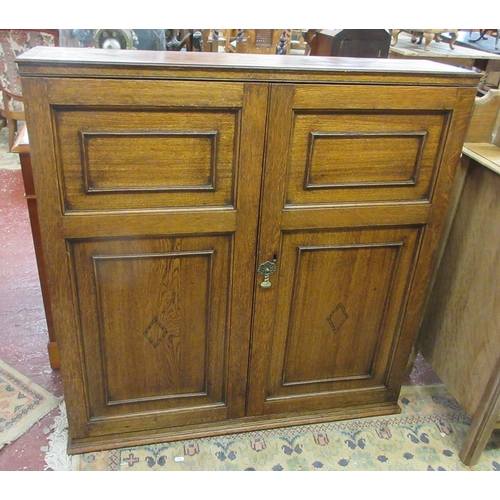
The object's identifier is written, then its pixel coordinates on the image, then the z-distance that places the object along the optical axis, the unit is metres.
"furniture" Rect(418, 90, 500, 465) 1.38
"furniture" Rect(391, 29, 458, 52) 3.19
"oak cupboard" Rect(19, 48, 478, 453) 1.04
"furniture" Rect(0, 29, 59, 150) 3.23
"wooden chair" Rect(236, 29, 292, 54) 3.30
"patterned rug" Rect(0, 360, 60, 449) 1.52
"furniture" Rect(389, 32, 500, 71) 3.14
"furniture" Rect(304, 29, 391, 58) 2.18
